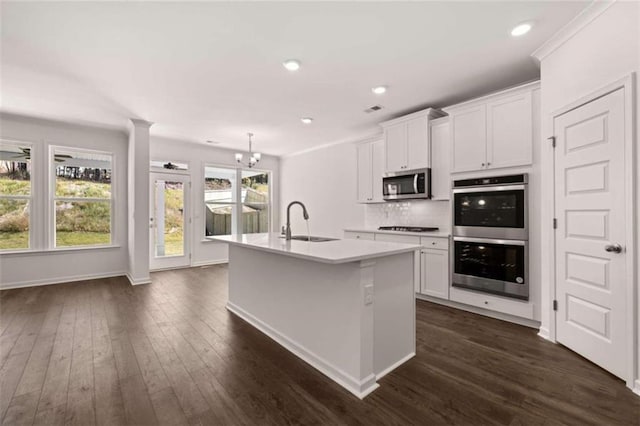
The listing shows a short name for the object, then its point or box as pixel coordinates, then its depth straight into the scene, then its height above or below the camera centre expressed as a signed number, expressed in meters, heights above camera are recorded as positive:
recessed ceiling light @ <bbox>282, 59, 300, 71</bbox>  2.72 +1.46
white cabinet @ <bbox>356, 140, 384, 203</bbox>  4.73 +0.72
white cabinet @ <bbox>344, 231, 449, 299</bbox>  3.52 -0.70
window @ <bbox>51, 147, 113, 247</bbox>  4.79 +0.29
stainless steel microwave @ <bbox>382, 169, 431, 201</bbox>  3.88 +0.39
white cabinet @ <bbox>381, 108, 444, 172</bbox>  3.88 +1.03
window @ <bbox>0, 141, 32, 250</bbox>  4.36 +0.30
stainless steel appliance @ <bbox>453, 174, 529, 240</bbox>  2.93 +0.04
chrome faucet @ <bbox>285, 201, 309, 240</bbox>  2.83 -0.20
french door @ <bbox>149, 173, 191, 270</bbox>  5.68 -0.17
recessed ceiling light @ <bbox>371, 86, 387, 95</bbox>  3.33 +1.47
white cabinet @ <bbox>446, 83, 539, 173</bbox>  2.92 +0.90
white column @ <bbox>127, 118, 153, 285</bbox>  4.59 +0.22
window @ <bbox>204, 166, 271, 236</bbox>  6.45 +0.29
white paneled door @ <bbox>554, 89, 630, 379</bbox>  2.00 -0.17
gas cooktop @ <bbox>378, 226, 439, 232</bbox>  4.11 -0.25
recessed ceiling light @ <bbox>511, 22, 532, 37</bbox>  2.22 +1.46
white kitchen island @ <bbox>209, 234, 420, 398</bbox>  1.88 -0.73
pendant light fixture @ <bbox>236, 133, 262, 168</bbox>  4.88 +0.96
